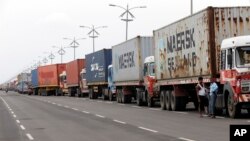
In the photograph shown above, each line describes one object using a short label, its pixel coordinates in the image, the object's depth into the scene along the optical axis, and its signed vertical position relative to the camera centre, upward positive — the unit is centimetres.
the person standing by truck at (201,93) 2241 +4
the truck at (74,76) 6262 +222
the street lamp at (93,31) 7144 +778
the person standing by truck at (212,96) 2159 -10
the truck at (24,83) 9462 +229
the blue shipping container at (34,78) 8194 +259
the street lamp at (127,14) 5557 +771
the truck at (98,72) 4851 +205
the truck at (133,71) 3416 +156
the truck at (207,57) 2042 +150
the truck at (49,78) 7625 +236
